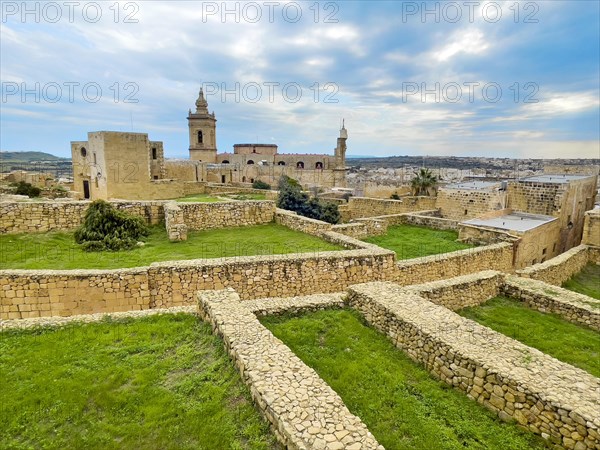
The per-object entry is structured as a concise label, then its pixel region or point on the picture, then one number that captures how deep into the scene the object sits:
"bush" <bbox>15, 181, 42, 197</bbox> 19.86
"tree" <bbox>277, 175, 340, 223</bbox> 20.28
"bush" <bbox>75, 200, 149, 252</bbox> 9.66
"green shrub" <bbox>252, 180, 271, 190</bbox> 33.90
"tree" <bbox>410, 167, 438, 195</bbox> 32.06
